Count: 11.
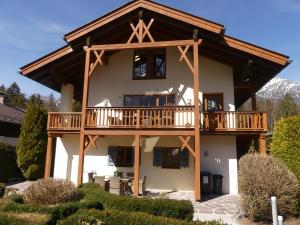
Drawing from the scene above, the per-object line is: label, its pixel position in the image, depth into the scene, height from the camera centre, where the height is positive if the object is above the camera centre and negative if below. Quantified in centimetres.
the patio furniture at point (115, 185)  1145 -97
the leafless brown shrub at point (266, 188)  813 -69
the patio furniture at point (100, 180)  1163 -81
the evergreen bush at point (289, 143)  974 +79
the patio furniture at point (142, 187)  1218 -110
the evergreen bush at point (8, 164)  1675 -34
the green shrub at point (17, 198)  819 -116
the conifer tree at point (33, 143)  1673 +94
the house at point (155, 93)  1293 +369
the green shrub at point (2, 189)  1001 -111
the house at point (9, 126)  1978 +237
